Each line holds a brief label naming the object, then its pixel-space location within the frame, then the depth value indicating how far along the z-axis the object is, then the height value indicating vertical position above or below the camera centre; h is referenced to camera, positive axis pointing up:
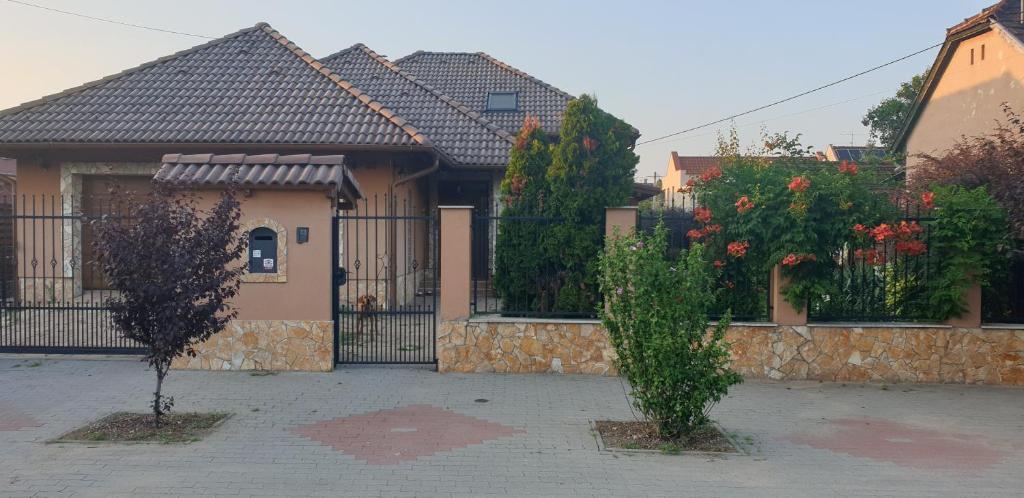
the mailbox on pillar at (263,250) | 9.72 -0.09
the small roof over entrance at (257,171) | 9.42 +0.90
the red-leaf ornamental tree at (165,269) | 6.93 -0.24
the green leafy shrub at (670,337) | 6.87 -0.84
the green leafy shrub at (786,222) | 9.49 +0.27
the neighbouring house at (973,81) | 15.98 +3.70
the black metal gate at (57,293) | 10.26 -0.84
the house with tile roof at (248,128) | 14.04 +2.20
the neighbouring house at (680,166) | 65.31 +6.82
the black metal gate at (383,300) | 10.10 -0.90
